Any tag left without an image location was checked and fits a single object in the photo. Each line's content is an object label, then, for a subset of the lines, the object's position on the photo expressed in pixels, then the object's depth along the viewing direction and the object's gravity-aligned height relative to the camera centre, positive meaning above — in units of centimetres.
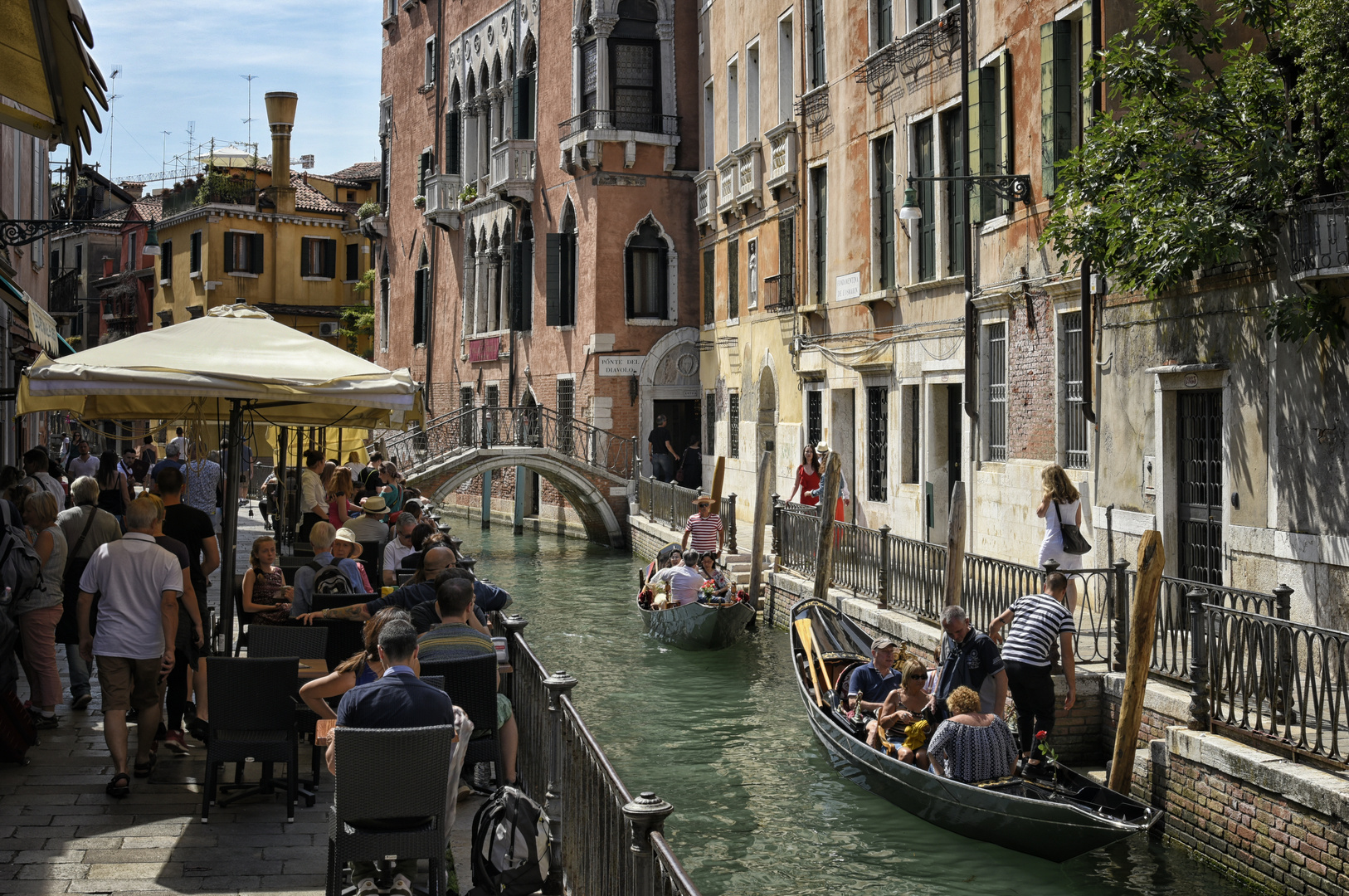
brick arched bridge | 3020 -56
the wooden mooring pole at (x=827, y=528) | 1703 -114
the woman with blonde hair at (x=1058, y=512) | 1238 -71
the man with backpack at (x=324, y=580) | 938 -94
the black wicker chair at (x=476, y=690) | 668 -120
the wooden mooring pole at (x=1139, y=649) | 969 -148
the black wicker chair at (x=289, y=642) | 773 -112
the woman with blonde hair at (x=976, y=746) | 955 -211
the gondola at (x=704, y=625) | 1786 -242
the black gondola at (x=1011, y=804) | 901 -248
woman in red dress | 2006 -61
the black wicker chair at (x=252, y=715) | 667 -130
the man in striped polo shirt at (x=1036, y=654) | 1009 -158
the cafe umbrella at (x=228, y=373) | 767 +35
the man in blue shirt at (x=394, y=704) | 536 -101
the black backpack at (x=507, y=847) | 571 -164
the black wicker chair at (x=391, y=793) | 522 -132
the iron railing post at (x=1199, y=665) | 929 -152
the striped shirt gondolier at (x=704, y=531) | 2008 -137
